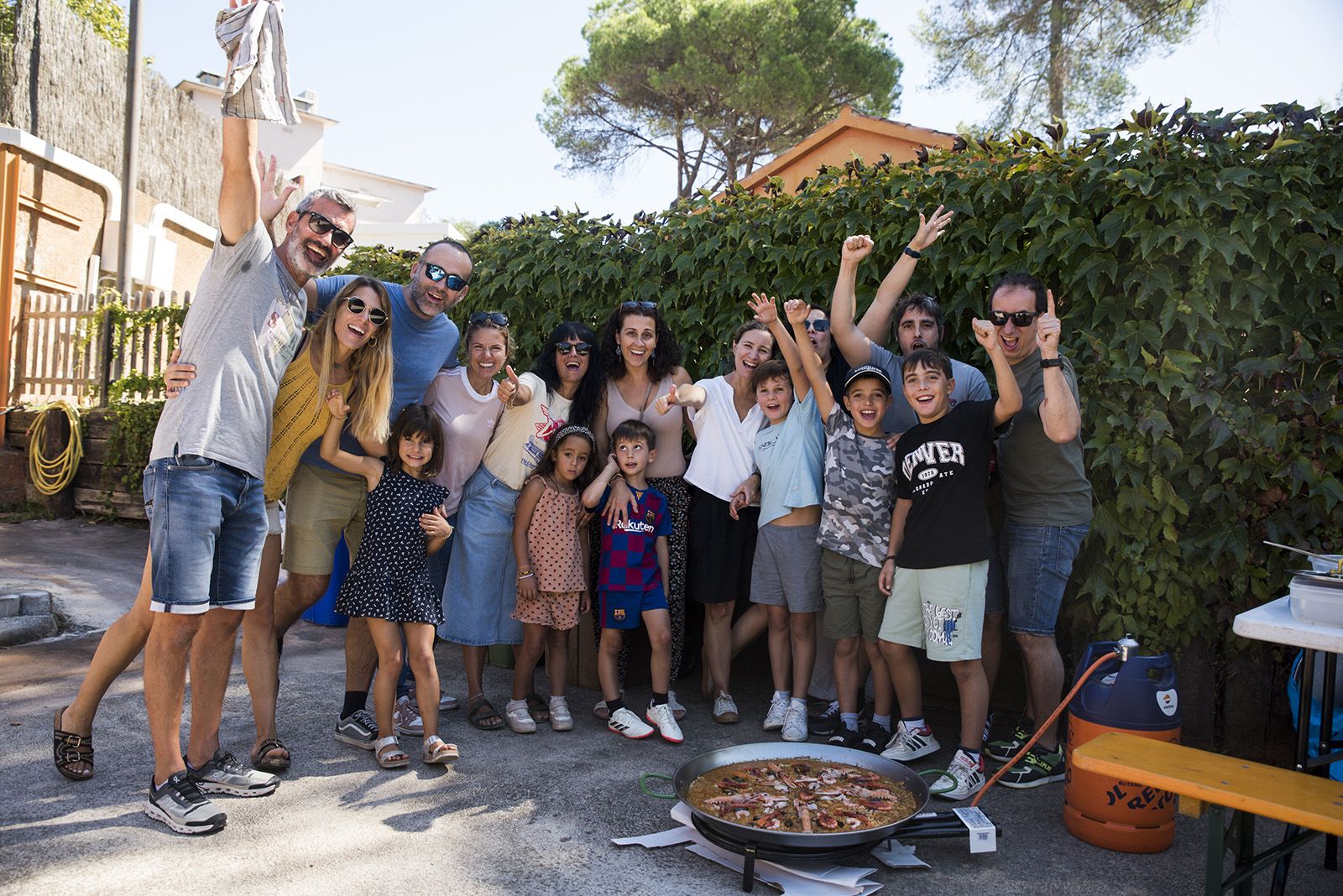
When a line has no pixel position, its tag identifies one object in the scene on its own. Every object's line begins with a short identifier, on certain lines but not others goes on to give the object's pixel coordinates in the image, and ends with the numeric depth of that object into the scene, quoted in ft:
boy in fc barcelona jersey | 14.10
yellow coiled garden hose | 27.96
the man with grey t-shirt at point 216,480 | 9.80
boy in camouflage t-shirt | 13.25
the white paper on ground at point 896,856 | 9.67
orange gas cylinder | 10.25
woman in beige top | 14.79
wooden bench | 7.56
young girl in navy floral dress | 12.13
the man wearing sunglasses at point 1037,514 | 12.37
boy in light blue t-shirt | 13.88
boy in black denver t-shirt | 11.97
